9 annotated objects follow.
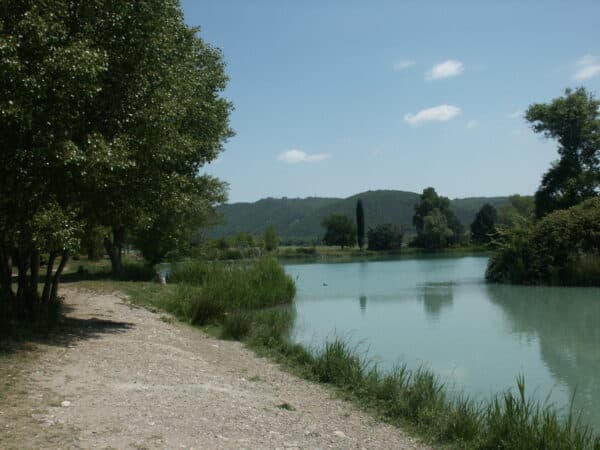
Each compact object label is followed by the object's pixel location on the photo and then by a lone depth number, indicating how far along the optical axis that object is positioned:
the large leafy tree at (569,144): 45.38
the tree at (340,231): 134.38
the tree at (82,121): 10.23
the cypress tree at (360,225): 122.38
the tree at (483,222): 107.19
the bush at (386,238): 112.38
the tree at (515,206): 104.62
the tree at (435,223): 106.00
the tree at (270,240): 98.12
